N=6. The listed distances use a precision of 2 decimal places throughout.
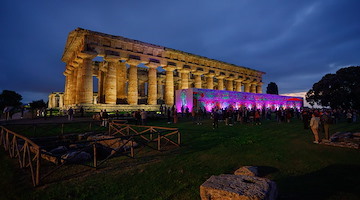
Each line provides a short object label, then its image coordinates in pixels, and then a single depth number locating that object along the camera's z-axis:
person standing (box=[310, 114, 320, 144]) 7.98
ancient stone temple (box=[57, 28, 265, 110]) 23.68
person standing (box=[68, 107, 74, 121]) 17.14
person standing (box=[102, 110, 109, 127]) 15.07
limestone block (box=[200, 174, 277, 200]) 2.84
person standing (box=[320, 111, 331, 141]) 8.45
